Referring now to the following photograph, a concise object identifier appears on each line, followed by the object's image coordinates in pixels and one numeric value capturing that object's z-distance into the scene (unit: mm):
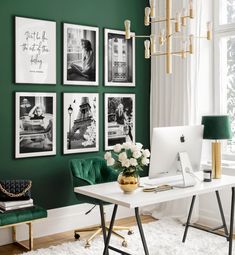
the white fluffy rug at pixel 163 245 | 4184
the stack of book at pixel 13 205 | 4148
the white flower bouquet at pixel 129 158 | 3398
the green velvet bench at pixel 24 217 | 4023
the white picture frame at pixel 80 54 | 4891
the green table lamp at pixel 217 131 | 4070
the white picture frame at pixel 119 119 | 5312
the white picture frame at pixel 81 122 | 4922
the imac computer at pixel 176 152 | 3512
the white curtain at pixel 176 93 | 5230
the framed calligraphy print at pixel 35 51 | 4523
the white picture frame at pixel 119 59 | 5270
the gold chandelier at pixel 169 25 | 3406
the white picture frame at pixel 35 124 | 4559
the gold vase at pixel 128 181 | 3398
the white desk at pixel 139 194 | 3209
